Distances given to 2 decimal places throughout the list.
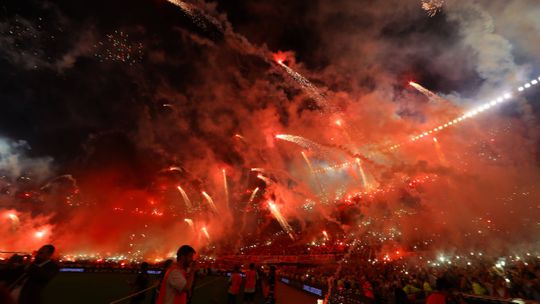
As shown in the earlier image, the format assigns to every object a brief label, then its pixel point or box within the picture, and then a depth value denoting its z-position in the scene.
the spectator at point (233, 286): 9.49
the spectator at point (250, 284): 9.56
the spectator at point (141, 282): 8.70
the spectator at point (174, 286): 3.43
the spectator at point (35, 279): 4.34
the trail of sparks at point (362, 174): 40.81
